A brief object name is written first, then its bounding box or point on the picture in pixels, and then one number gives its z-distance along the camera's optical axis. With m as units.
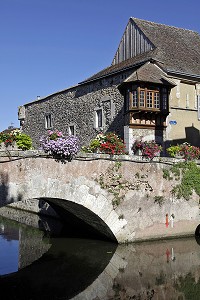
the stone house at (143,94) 18.08
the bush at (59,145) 11.46
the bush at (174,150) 14.95
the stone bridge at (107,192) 11.09
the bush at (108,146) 13.12
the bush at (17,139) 11.06
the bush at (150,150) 13.69
